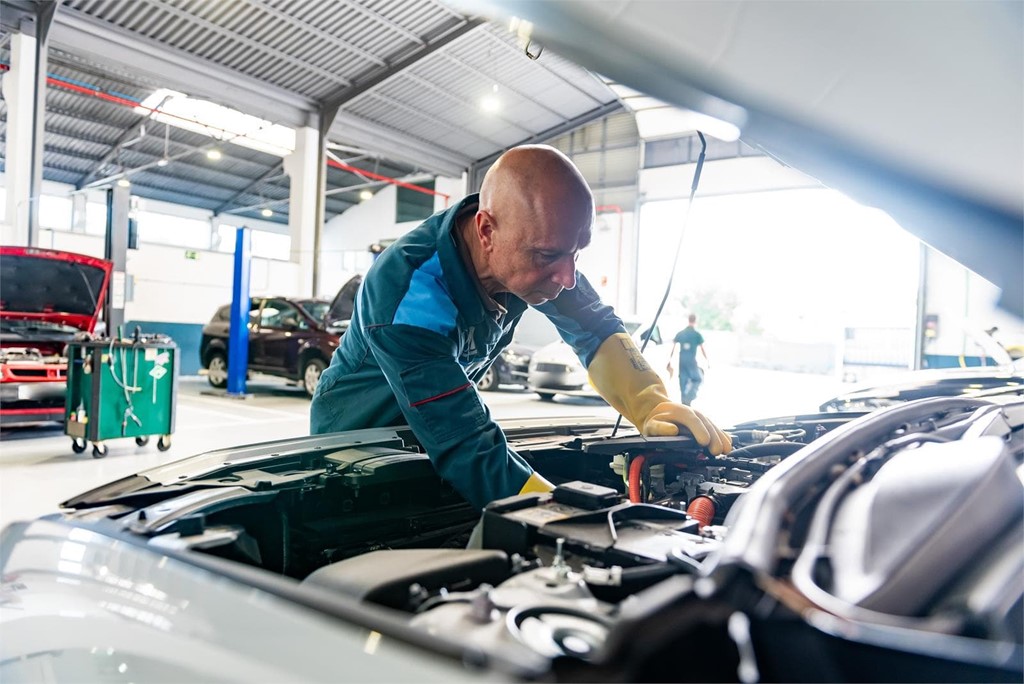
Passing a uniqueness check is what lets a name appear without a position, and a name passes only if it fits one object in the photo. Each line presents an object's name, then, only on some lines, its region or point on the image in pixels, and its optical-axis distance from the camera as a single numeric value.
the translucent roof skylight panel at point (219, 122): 12.13
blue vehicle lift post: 8.25
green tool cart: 4.75
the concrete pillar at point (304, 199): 11.63
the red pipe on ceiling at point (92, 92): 11.00
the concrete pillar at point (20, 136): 7.74
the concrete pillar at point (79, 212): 15.75
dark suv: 8.20
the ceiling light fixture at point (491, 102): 11.71
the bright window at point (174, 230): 19.08
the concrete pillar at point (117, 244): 6.02
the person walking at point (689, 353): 8.38
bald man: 1.45
